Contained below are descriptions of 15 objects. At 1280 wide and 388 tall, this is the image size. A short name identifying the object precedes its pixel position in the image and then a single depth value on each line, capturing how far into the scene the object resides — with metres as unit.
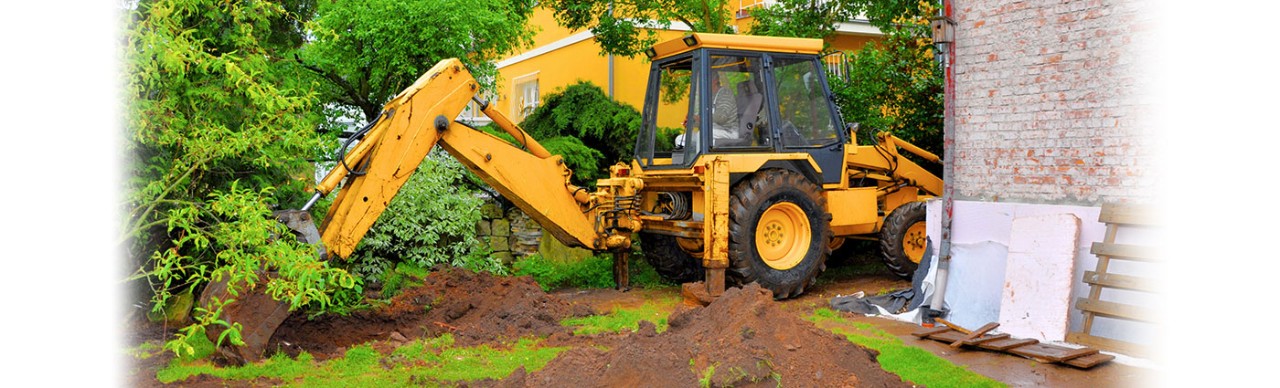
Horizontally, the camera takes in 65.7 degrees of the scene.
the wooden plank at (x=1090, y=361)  6.03
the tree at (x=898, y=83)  10.88
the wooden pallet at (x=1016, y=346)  6.13
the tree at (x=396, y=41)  10.20
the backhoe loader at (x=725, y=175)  8.50
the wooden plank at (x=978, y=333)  6.76
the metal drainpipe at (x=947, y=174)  7.87
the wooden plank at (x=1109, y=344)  6.24
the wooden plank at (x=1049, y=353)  6.16
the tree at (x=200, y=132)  3.79
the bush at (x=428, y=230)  9.41
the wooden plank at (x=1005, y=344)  6.54
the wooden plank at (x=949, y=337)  6.93
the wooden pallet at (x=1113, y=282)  6.29
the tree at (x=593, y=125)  12.20
